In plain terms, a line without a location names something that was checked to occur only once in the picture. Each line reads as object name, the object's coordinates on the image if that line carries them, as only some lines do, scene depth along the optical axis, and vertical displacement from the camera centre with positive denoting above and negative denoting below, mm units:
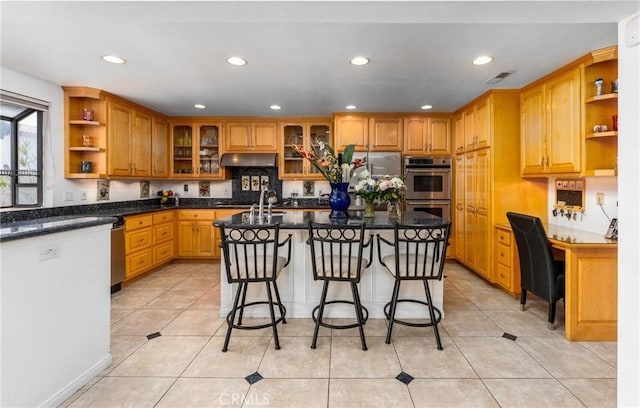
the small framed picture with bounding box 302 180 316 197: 5645 +173
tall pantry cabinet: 3799 +249
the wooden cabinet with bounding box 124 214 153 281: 3912 -582
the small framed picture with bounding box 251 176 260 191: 5684 +321
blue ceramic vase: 3326 -3
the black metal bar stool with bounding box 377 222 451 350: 2412 -554
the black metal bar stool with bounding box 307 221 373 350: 2357 -544
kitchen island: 2992 -880
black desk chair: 2674 -579
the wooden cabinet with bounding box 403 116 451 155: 4930 +947
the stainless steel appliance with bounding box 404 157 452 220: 4895 +218
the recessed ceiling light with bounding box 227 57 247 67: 2854 +1250
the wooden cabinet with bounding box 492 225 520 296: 3422 -719
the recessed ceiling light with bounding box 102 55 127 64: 2824 +1262
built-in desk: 2504 -744
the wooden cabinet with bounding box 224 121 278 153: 5340 +1037
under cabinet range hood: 5211 +624
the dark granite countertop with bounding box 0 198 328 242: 1644 -141
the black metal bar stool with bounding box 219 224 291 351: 2371 -552
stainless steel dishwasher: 3566 -651
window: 3186 +518
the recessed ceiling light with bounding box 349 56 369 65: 2836 +1239
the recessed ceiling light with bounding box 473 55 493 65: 2822 +1236
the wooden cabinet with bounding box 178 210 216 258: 5035 -531
